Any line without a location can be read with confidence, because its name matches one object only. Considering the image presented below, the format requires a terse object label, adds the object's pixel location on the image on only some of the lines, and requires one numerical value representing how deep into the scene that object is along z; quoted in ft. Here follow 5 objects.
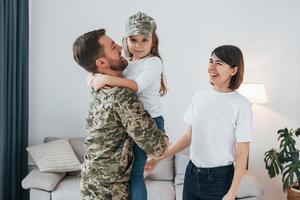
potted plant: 11.69
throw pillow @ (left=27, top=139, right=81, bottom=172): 11.41
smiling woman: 5.90
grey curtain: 11.26
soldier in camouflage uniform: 4.81
